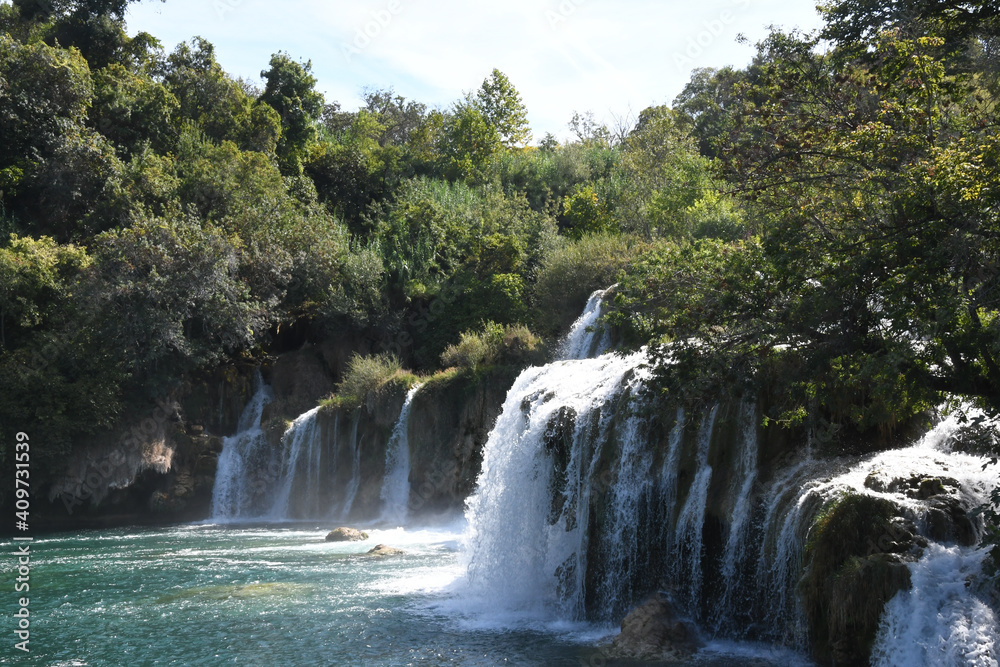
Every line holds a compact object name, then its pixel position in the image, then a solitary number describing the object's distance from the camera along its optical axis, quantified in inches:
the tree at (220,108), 1555.1
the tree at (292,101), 1653.5
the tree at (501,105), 1857.8
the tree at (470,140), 1785.2
